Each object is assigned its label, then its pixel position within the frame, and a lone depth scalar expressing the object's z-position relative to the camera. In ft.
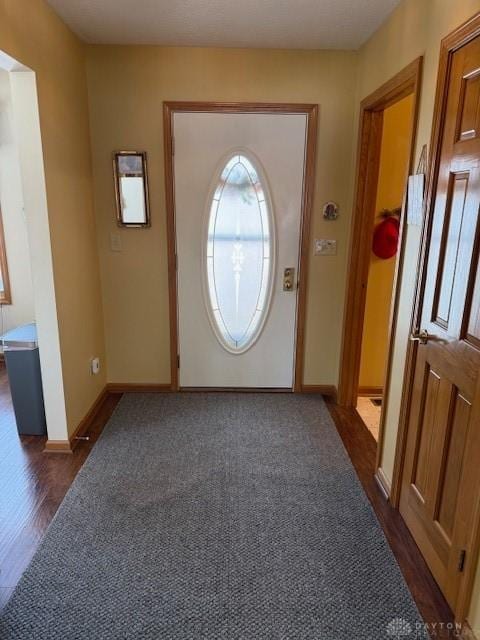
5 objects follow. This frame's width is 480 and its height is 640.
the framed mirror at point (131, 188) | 9.75
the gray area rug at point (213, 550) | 5.04
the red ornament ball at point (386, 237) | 10.39
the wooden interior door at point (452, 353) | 4.72
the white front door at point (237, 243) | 9.73
